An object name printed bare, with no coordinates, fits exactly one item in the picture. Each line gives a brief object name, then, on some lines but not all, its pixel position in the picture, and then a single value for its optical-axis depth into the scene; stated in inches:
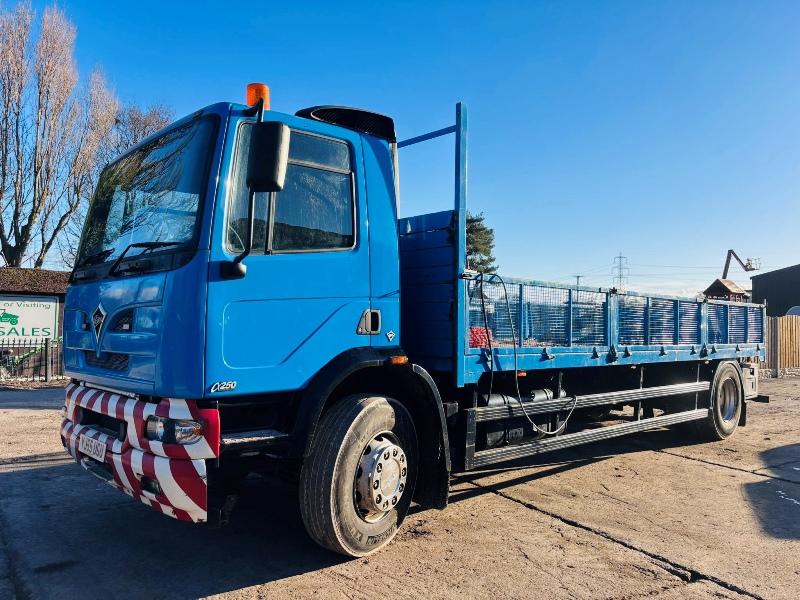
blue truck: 126.4
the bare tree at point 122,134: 977.5
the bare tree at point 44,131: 890.1
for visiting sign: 624.0
